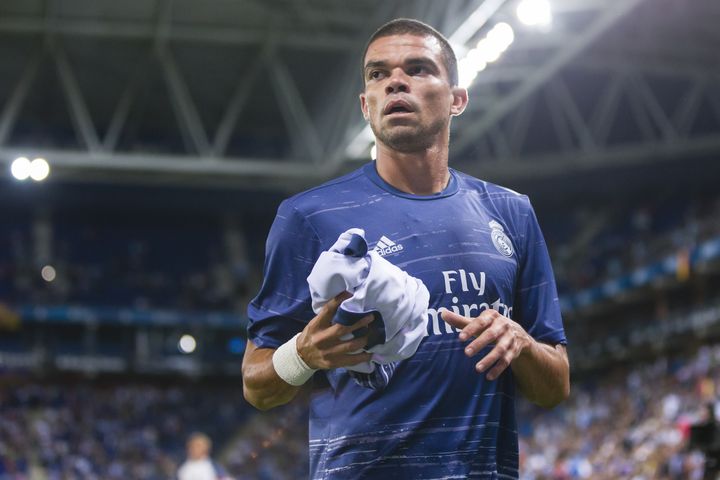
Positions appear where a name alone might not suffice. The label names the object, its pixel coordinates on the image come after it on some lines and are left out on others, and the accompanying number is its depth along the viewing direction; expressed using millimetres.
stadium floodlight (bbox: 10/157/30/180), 20359
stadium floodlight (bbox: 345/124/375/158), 19844
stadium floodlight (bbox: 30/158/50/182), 20281
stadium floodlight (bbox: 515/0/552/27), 14547
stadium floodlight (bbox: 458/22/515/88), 15547
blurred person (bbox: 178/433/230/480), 9484
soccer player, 2514
